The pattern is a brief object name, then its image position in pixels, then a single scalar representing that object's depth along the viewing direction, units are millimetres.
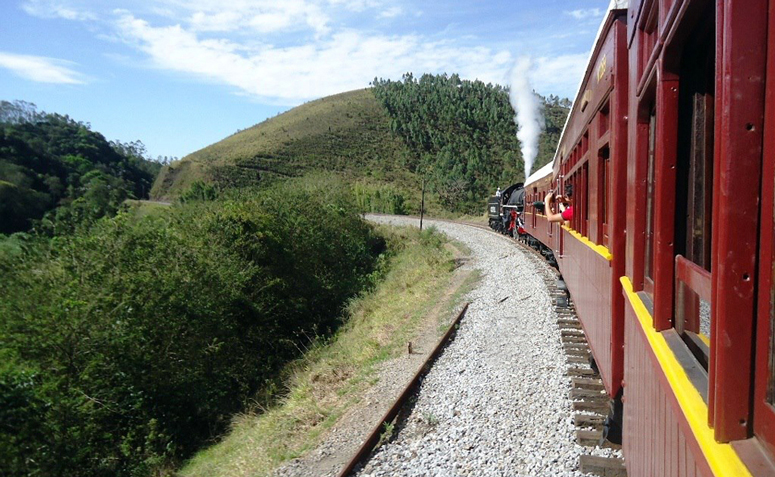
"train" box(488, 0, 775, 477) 1204
